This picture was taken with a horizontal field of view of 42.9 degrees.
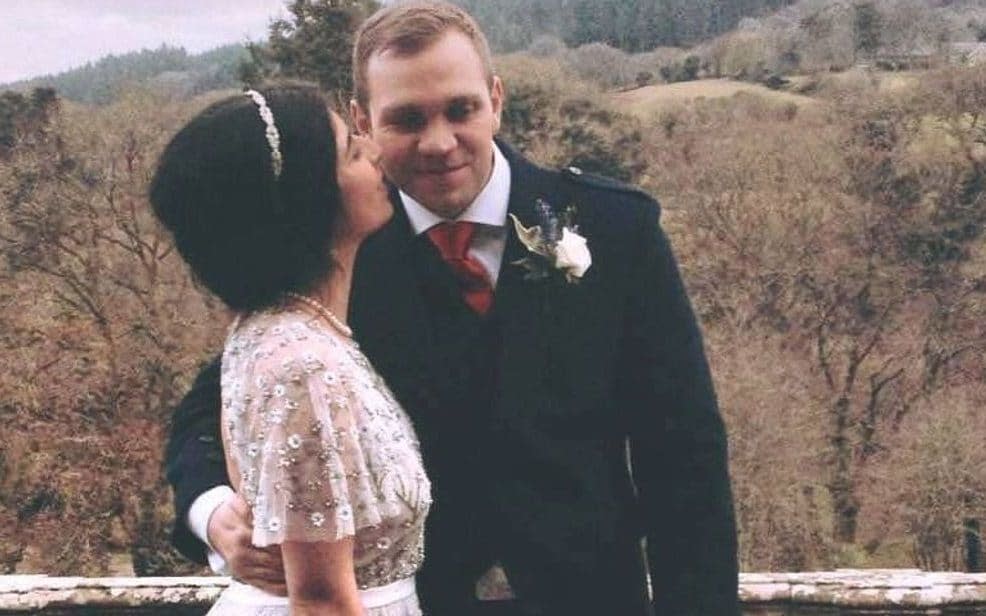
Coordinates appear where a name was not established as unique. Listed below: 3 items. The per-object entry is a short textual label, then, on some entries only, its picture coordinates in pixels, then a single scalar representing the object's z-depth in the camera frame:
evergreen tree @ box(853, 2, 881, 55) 39.16
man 2.04
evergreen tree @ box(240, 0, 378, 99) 19.69
